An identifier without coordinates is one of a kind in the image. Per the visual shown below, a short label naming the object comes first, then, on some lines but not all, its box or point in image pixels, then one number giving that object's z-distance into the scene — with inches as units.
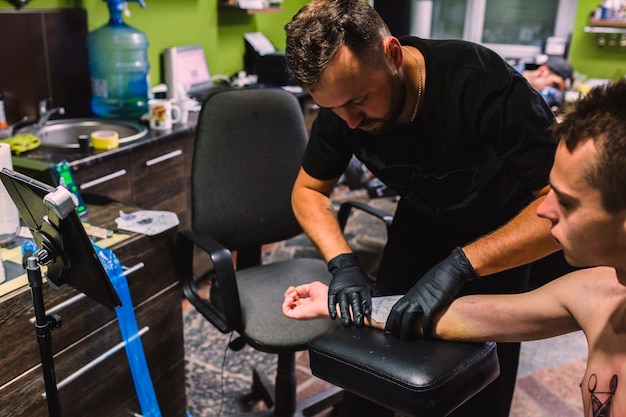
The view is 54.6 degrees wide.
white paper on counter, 66.2
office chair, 71.0
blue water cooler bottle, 111.0
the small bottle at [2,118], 94.9
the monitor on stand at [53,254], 43.0
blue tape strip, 59.9
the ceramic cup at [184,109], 111.1
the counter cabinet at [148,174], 87.8
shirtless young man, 33.0
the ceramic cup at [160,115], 104.2
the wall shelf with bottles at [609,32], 180.9
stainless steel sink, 102.0
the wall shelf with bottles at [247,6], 149.0
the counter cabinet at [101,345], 54.2
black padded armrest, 41.6
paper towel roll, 60.5
